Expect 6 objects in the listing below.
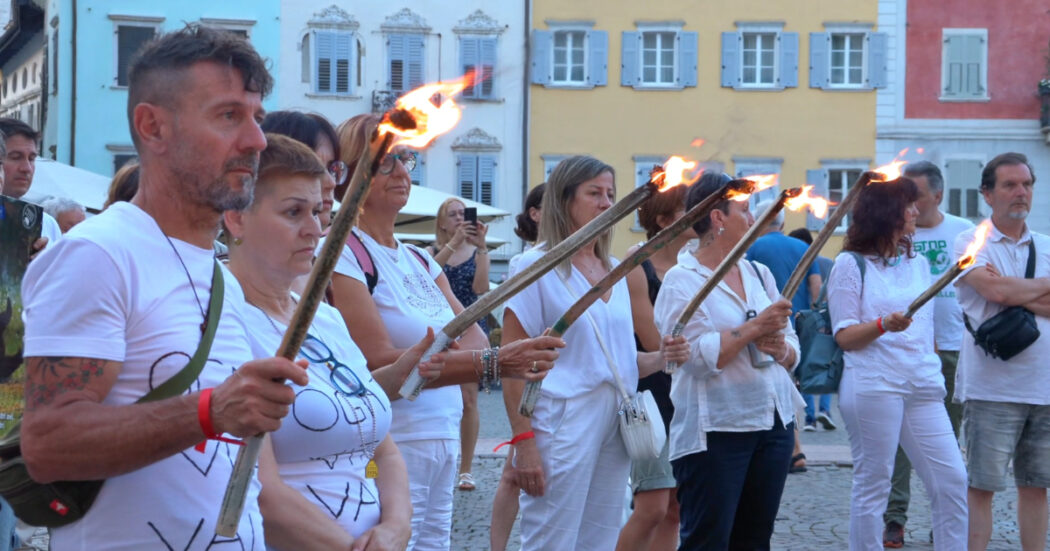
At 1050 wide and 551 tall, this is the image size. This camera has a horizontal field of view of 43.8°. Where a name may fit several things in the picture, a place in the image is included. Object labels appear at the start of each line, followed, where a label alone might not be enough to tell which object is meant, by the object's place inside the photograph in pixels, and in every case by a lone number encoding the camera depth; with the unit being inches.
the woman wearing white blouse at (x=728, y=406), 219.8
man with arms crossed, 261.4
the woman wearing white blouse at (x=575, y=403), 199.5
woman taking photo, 356.9
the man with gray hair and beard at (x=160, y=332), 92.9
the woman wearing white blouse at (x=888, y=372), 244.1
